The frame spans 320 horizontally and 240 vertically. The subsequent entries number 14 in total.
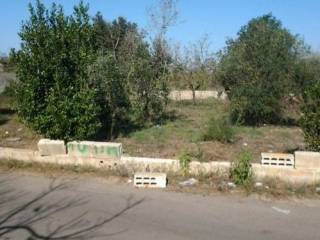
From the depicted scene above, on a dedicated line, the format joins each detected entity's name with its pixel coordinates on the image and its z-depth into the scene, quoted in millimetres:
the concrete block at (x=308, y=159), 5368
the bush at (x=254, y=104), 9416
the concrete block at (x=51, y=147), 6335
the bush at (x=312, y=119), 5846
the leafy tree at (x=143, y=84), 8825
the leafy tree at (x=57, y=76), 6667
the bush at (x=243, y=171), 5416
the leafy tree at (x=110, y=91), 7263
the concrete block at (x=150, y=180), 5408
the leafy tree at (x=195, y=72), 16853
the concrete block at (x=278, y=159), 5531
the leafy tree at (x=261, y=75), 9421
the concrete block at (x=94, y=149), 6060
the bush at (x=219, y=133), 7444
